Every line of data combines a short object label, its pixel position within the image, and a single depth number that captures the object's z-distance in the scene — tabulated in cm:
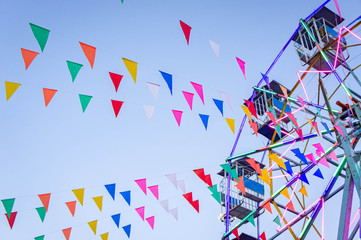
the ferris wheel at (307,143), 1046
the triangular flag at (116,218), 1132
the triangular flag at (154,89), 1003
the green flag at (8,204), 1014
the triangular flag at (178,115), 1076
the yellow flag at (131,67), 953
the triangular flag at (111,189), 1095
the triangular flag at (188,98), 1055
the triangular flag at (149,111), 1030
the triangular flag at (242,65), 1122
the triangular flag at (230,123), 1157
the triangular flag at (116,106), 1027
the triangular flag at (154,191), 1125
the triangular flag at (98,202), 1117
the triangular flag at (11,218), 1059
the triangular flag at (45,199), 1062
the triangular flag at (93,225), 1142
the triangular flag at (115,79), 979
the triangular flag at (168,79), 998
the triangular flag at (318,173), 1207
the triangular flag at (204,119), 1097
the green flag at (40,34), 844
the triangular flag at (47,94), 944
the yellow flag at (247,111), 1167
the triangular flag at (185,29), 955
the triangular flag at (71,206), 1103
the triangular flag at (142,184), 1102
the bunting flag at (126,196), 1123
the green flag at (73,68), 915
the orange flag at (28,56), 870
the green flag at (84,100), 976
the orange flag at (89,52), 908
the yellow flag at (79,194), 1074
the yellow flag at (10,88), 887
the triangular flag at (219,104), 1106
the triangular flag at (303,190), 1311
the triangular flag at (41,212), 1082
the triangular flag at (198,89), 1045
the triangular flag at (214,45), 1016
